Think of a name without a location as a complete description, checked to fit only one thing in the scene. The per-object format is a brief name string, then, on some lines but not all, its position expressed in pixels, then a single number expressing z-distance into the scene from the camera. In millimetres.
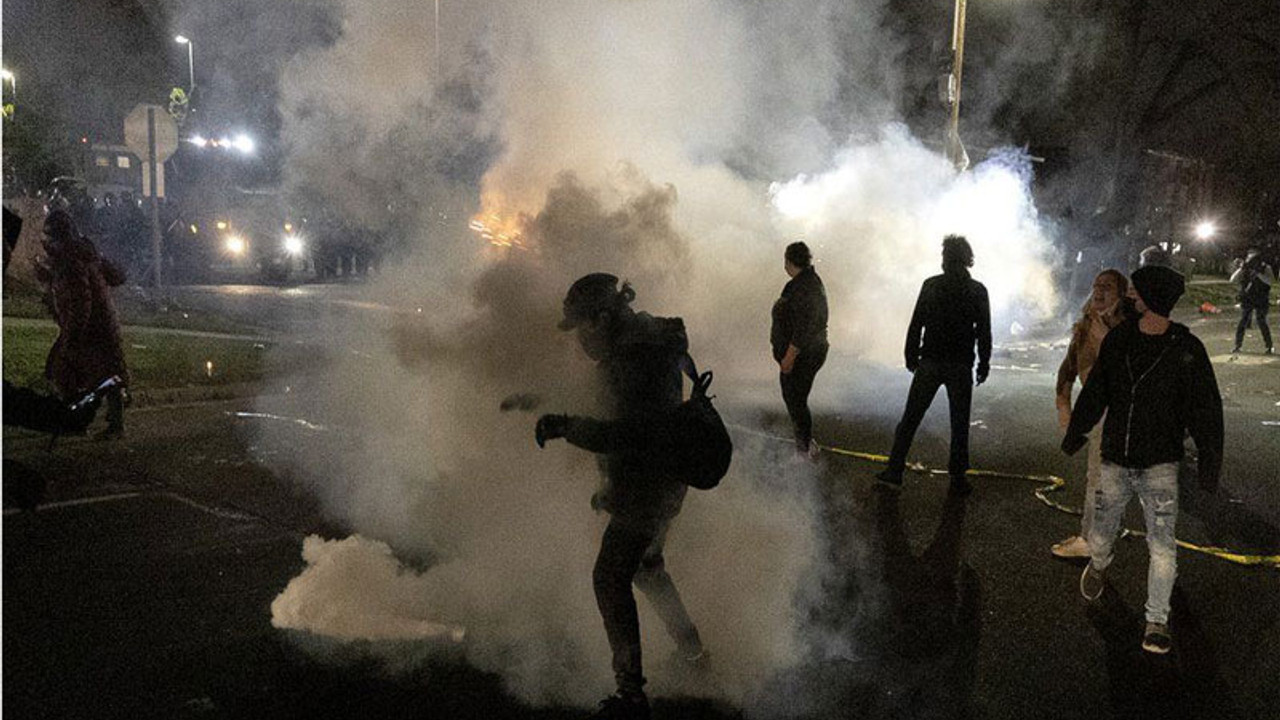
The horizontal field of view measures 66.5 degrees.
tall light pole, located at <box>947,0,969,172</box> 16141
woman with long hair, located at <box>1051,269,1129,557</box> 5605
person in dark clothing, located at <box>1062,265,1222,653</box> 4355
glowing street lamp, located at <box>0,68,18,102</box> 16406
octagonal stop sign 13766
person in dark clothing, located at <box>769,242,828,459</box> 7512
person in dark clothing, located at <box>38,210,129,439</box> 7406
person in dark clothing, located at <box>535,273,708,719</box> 3564
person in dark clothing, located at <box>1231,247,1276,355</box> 15195
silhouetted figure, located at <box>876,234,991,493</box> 6930
